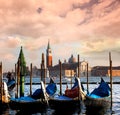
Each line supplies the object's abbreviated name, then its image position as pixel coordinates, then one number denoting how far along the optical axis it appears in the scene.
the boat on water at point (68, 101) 28.95
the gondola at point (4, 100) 27.58
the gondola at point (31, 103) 27.25
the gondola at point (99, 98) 30.28
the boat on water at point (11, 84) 46.49
